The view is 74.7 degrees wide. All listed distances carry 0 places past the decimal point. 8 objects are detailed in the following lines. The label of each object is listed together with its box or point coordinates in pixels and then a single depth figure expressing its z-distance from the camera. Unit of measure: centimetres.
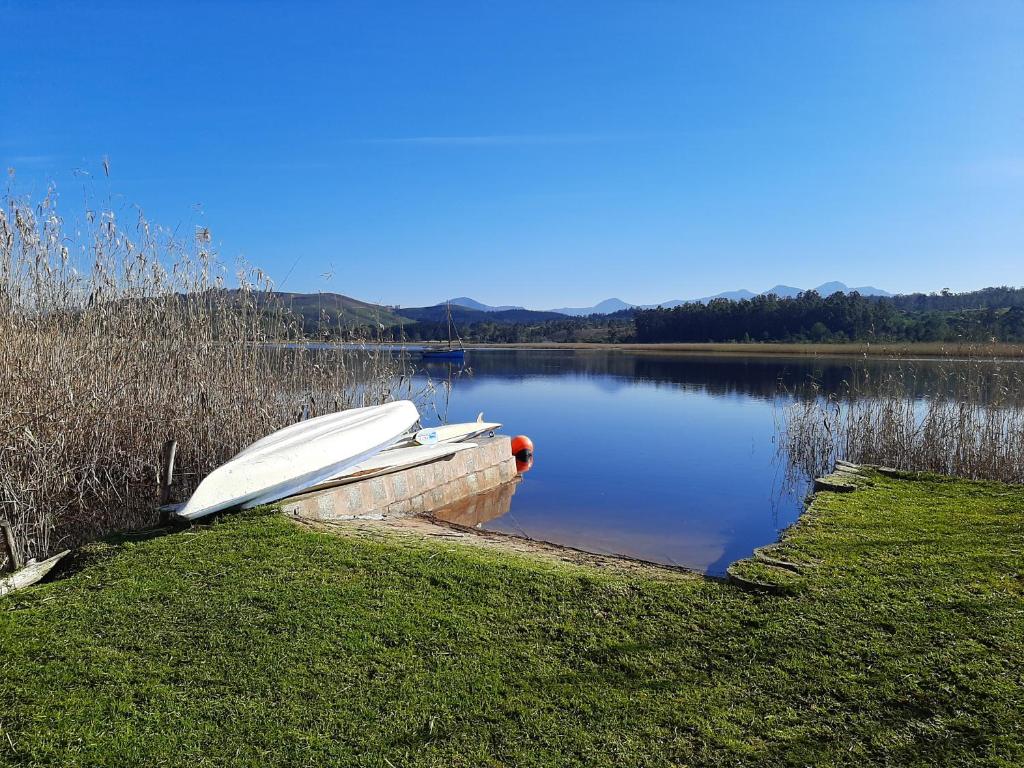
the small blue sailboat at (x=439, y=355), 4247
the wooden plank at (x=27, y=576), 380
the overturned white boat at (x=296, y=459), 509
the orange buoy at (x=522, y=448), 1169
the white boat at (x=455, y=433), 836
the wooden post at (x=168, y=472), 578
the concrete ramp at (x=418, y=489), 573
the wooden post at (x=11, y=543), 404
